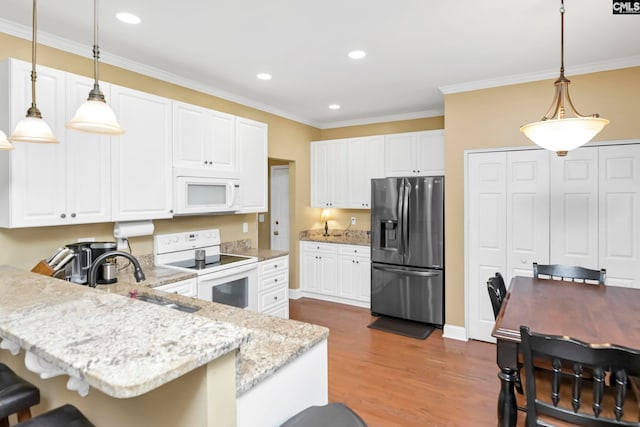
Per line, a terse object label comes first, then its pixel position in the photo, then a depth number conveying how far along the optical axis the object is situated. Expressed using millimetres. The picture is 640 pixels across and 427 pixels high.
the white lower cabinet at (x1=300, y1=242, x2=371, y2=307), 4887
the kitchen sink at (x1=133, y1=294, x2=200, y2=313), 1804
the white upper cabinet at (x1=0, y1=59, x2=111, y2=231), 2197
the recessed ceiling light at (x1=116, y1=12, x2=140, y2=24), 2323
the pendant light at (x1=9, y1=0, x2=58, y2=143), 1655
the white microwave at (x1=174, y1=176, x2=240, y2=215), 3186
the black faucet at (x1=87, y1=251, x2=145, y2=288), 1742
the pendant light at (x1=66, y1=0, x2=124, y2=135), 1579
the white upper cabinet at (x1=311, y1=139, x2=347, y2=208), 5301
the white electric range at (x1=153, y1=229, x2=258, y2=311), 3168
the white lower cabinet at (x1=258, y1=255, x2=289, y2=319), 3758
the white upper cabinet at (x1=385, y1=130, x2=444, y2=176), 4520
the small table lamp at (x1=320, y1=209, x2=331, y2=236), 5871
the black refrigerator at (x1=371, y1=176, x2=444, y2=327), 4098
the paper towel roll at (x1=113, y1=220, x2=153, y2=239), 2941
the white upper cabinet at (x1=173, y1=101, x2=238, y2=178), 3201
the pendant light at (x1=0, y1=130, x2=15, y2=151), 1681
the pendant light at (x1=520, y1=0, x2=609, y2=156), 1812
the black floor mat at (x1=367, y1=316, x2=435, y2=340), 3973
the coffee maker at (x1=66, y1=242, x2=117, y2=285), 2467
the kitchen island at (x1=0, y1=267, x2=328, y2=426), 790
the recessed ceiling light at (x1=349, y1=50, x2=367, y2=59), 2930
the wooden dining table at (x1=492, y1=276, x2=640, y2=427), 1679
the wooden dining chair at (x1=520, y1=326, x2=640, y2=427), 1292
